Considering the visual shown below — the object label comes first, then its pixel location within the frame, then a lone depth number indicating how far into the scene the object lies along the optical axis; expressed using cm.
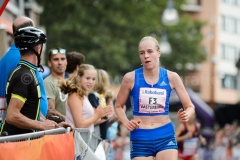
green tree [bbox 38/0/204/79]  4766
